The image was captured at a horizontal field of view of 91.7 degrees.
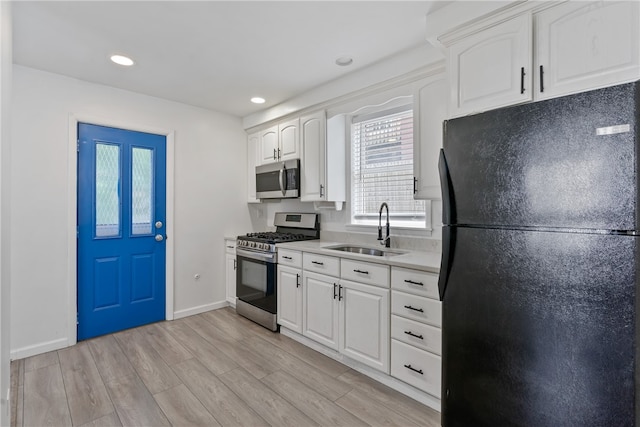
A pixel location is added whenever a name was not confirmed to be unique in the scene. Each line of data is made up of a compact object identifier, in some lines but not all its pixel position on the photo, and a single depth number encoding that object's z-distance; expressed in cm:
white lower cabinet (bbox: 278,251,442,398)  193
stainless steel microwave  335
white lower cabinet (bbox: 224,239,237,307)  377
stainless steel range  311
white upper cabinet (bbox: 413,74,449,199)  221
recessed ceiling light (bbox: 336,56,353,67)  247
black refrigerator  104
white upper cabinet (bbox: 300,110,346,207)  309
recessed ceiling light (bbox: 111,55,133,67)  245
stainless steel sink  277
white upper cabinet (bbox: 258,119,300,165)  339
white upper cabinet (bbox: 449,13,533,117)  156
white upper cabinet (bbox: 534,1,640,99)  125
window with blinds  280
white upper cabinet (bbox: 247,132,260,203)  398
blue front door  291
